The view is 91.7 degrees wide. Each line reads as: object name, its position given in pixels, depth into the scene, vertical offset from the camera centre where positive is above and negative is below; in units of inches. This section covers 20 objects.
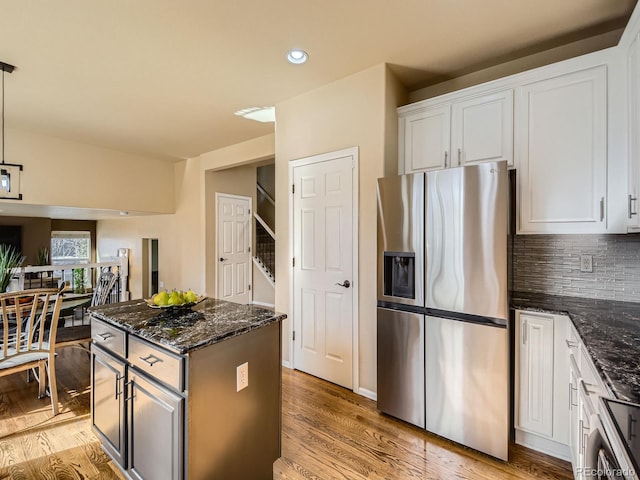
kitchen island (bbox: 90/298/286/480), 52.7 -29.3
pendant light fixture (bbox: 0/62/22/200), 100.1 +21.0
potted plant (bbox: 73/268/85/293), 284.2 -37.7
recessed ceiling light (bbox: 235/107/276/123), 135.9 +55.9
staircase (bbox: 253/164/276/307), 234.2 -3.3
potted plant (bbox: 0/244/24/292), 129.3 -14.0
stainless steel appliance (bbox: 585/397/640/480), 29.9 -21.7
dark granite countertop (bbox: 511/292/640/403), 41.4 -18.0
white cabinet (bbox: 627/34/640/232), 64.9 +21.8
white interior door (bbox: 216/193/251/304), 211.8 -7.2
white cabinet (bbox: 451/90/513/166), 85.0 +30.7
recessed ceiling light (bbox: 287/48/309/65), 93.2 +55.6
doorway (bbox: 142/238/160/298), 252.2 -24.7
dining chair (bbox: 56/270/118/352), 101.6 -33.3
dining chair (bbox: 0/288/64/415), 86.9 -32.9
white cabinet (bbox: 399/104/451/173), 95.0 +31.5
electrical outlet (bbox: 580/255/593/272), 84.4 -7.4
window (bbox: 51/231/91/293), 346.0 -11.2
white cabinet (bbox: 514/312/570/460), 71.6 -35.0
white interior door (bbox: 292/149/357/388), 109.0 -10.9
